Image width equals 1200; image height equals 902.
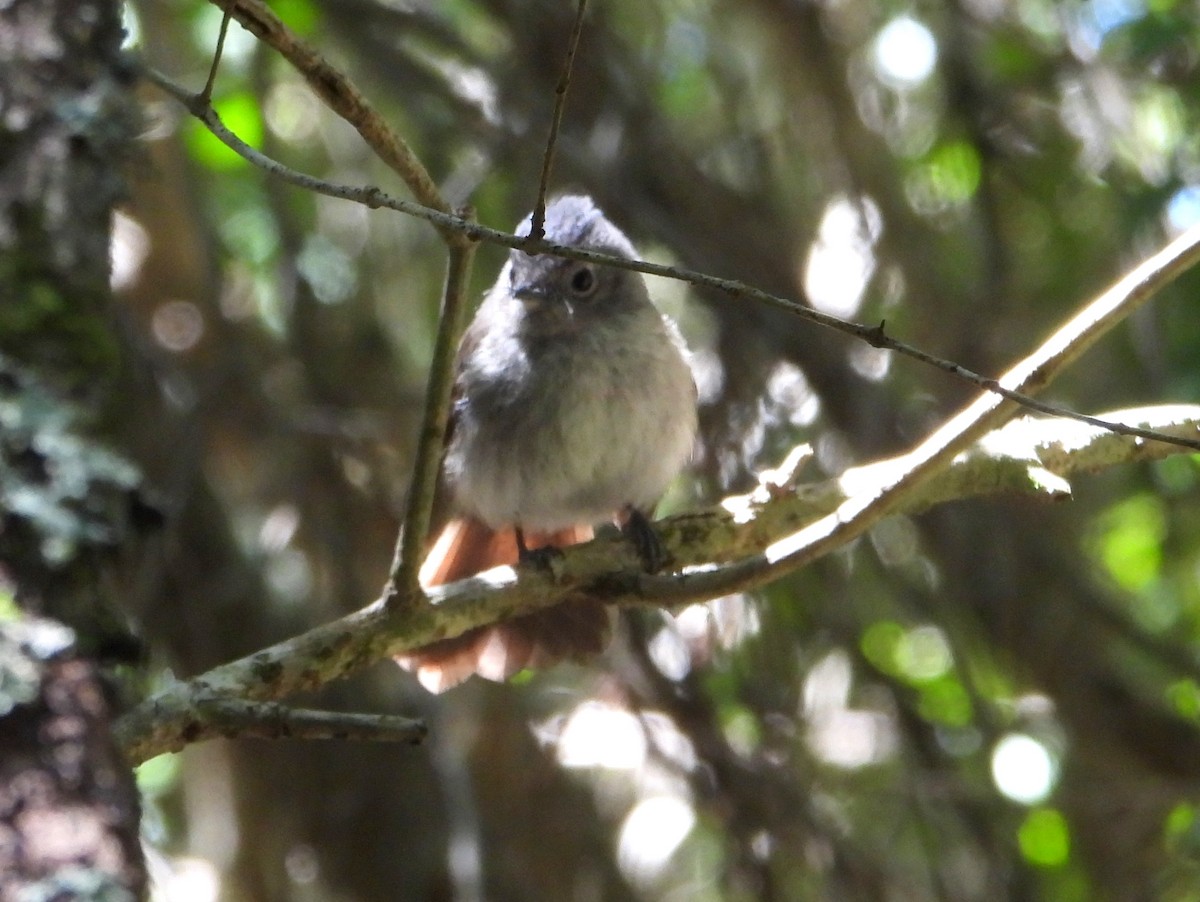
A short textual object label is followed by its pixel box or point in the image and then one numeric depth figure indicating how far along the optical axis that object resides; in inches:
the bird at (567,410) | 335.6
